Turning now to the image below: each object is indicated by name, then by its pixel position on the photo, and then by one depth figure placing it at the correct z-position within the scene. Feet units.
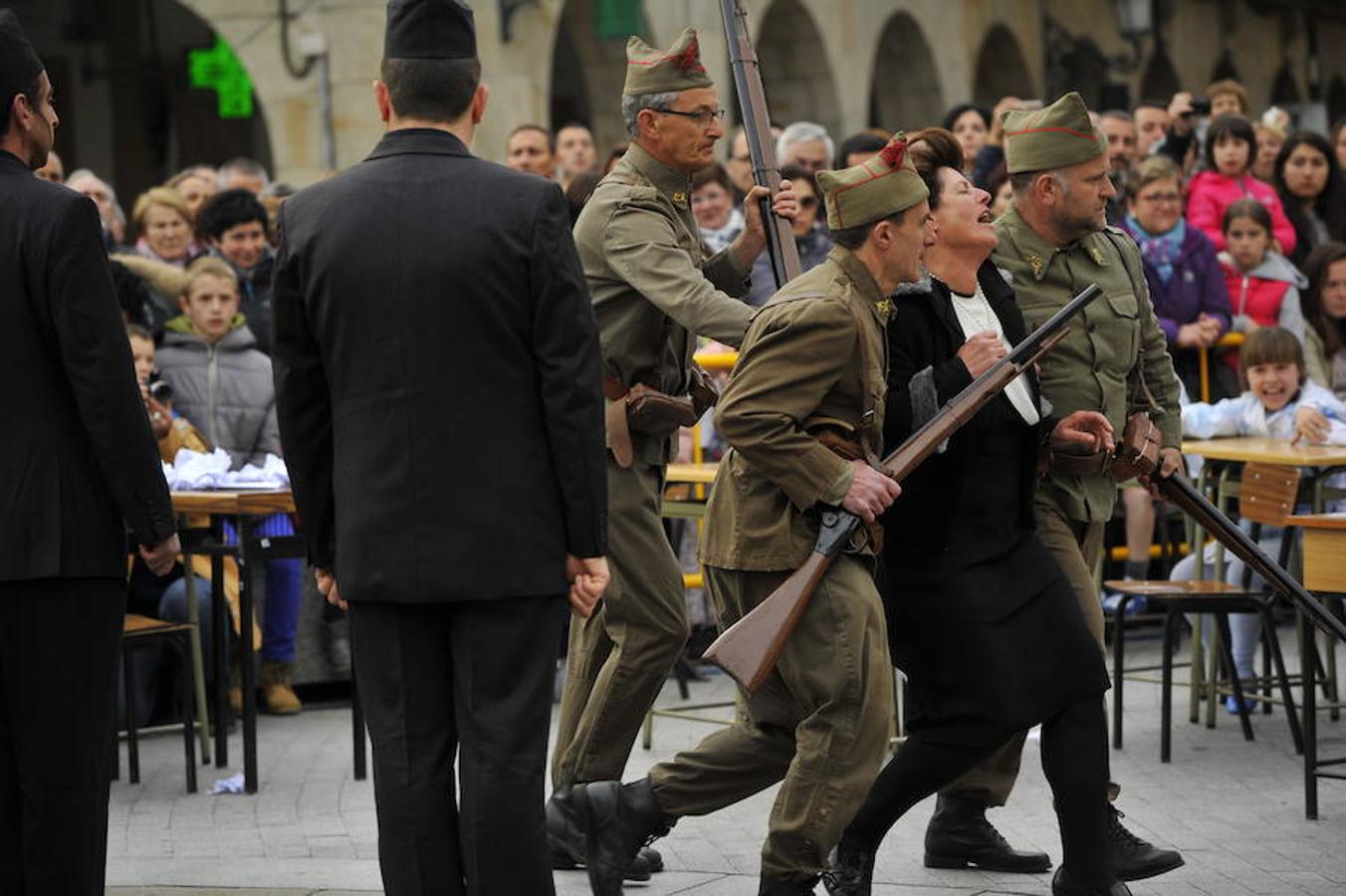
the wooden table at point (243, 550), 56.65
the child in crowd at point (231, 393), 67.87
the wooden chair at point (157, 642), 56.54
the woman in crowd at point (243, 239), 75.10
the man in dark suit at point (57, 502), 35.65
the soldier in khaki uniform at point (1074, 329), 44.88
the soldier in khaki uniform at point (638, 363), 46.19
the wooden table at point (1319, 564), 49.03
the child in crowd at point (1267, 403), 66.85
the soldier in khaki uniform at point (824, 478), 38.88
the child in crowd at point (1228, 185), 85.92
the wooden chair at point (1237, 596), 58.49
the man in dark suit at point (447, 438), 33.68
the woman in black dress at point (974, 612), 40.73
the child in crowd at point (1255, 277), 79.66
